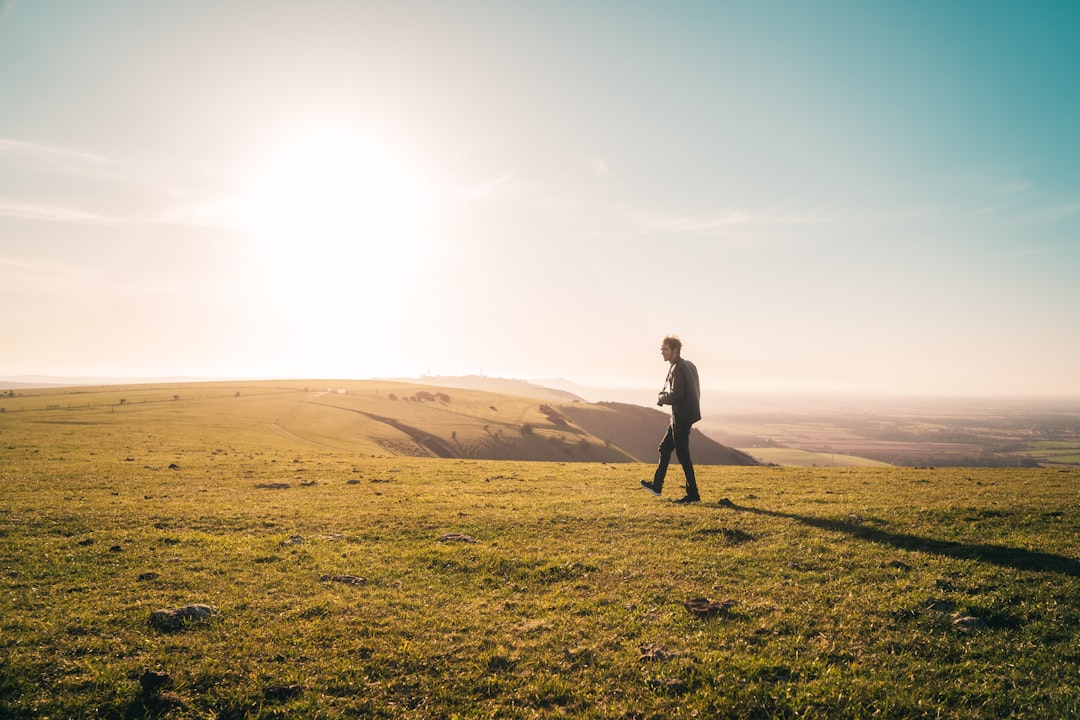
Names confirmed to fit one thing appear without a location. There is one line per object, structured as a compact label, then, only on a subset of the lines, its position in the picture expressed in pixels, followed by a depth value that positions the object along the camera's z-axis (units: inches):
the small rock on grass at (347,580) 414.4
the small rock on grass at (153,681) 266.4
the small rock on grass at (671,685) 265.0
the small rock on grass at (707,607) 346.3
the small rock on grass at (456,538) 526.3
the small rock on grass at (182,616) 334.6
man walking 665.6
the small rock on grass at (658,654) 293.0
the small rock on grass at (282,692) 266.8
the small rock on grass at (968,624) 313.1
